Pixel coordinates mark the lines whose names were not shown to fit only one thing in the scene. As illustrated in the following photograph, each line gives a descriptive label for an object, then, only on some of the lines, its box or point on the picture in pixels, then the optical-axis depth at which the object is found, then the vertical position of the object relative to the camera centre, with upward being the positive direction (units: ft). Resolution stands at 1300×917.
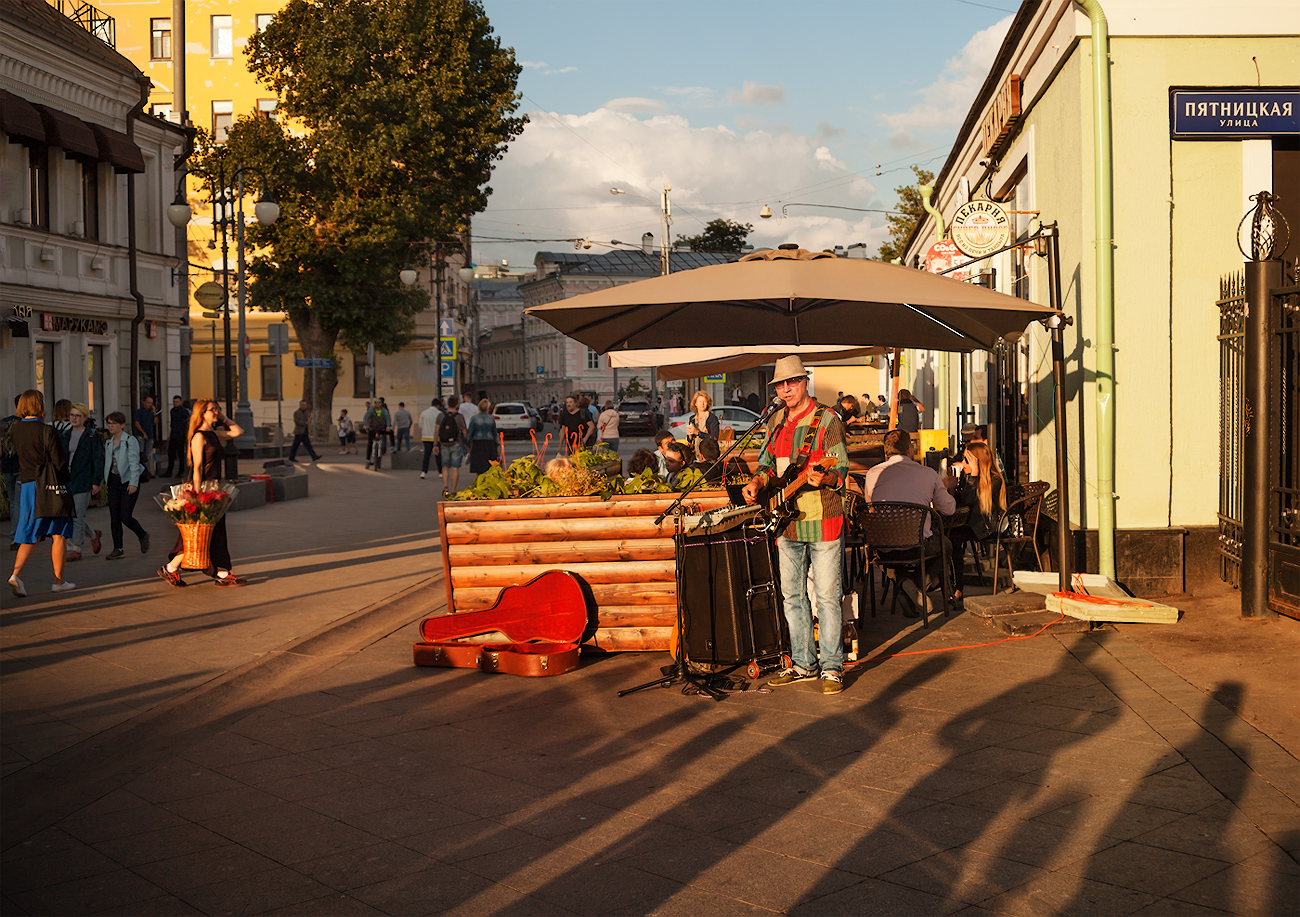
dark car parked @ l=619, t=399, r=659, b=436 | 175.32 +1.63
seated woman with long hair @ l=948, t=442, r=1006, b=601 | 32.81 -1.92
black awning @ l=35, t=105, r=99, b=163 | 66.33 +17.13
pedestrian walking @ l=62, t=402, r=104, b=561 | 38.37 -0.63
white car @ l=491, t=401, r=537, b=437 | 167.53 +2.25
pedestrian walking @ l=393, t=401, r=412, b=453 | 106.83 +1.40
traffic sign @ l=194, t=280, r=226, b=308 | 89.40 +10.85
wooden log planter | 25.77 -2.51
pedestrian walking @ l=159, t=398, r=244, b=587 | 35.73 -0.82
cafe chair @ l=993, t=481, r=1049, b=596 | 32.17 -2.58
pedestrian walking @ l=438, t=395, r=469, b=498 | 65.92 -0.28
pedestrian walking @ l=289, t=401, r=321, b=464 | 100.31 +0.76
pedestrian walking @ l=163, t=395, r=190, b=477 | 77.30 +0.63
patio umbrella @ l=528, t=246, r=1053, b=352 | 24.27 +2.85
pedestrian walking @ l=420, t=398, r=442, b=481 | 77.41 +0.86
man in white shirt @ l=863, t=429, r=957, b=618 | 29.43 -1.34
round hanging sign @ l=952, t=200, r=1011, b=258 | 35.81 +5.92
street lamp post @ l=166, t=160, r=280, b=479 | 76.89 +14.25
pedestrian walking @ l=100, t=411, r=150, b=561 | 40.65 -1.14
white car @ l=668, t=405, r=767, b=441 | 114.83 +1.35
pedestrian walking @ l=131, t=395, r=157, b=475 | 73.72 +0.82
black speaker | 22.88 -3.10
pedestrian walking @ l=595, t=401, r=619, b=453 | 77.46 +0.63
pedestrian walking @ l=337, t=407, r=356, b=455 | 130.93 +0.36
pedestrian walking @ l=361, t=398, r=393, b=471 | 92.84 +0.53
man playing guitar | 22.59 -1.60
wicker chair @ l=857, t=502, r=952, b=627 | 28.66 -2.53
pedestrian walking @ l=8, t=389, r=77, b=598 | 34.45 -1.26
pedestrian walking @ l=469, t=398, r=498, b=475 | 60.39 -0.13
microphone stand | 22.49 -4.59
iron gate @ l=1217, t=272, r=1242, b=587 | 29.58 -0.01
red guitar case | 25.09 -4.02
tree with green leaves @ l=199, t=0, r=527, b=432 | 129.49 +32.79
